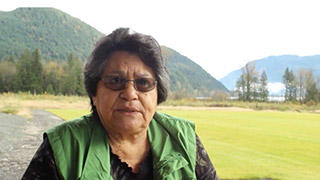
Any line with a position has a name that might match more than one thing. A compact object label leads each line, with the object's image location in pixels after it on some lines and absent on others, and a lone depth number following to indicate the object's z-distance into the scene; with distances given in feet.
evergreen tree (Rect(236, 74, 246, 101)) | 128.47
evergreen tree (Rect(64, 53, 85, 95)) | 169.58
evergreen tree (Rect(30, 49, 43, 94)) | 161.96
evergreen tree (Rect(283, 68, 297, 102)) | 139.95
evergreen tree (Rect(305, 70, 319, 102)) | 127.75
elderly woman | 4.54
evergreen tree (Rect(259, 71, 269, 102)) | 133.49
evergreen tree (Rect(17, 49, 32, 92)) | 160.86
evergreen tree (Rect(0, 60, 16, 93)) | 171.94
